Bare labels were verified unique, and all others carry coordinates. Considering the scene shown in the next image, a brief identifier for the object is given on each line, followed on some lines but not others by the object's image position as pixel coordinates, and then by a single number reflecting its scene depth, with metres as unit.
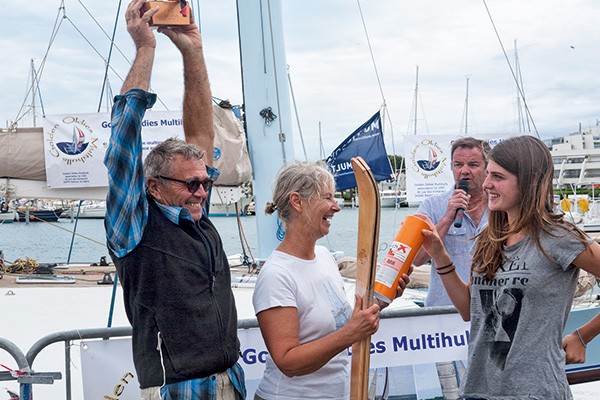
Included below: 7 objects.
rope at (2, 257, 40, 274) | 8.07
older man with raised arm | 2.58
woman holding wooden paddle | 2.69
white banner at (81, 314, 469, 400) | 3.62
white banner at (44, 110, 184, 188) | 7.10
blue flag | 7.98
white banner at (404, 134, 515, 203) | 11.43
